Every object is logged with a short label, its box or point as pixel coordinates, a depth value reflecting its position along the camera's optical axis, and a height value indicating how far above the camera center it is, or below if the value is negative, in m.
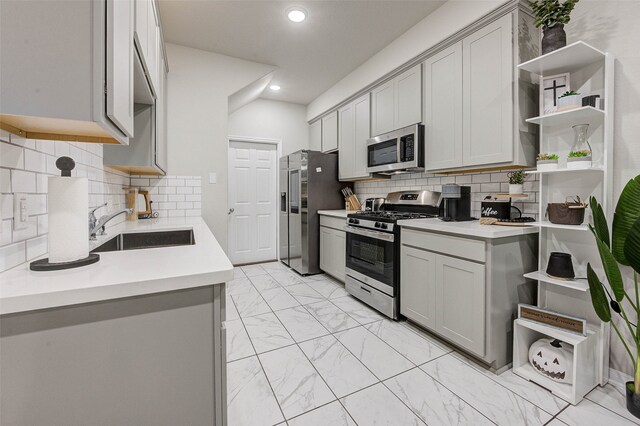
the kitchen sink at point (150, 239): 1.91 -0.22
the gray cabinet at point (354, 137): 3.53 +0.95
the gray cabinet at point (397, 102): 2.75 +1.13
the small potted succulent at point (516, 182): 2.06 +0.20
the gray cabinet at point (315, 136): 4.61 +1.23
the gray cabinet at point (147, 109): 1.56 +0.71
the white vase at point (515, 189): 2.05 +0.15
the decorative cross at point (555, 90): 1.86 +0.78
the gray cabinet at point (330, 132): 4.17 +1.17
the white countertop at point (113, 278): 0.67 -0.19
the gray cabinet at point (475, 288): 1.80 -0.54
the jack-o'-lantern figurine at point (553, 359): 1.63 -0.89
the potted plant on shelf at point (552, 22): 1.74 +1.16
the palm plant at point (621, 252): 1.39 -0.22
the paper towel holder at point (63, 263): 0.86 -0.17
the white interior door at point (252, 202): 4.50 +0.12
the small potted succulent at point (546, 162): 1.80 +0.30
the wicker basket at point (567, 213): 1.70 -0.03
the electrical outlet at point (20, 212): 0.92 -0.01
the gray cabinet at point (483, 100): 2.00 +0.85
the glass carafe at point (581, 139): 1.73 +0.43
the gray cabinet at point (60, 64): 0.68 +0.37
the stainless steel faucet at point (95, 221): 1.31 -0.06
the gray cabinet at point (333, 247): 3.45 -0.48
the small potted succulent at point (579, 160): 1.66 +0.29
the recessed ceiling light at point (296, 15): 2.53 +1.77
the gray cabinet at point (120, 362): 0.67 -0.40
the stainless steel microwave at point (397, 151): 2.69 +0.60
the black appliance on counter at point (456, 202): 2.25 +0.06
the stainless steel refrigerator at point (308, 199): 3.94 +0.15
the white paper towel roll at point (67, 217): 0.87 -0.02
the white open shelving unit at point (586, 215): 1.63 -0.01
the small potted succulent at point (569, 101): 1.69 +0.65
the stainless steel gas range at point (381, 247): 2.50 -0.37
